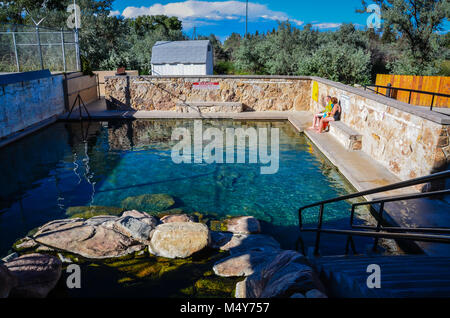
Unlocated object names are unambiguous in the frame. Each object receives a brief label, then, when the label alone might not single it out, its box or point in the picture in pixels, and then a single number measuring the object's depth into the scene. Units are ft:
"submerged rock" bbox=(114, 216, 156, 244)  19.61
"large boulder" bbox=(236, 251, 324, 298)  10.47
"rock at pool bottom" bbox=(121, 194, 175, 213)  24.31
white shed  80.69
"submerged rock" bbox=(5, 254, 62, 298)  14.24
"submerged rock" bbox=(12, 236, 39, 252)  18.92
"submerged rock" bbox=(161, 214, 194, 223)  21.56
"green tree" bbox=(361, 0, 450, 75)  70.59
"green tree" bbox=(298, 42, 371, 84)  60.80
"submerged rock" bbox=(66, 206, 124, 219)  22.86
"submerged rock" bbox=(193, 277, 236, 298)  15.20
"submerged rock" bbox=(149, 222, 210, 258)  18.39
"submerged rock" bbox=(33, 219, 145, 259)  18.54
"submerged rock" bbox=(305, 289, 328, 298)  9.56
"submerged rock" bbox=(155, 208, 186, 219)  23.10
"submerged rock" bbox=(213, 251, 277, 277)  16.58
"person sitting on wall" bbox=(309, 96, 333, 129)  41.50
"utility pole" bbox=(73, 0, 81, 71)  60.90
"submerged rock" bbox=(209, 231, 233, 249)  19.53
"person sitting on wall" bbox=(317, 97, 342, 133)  41.09
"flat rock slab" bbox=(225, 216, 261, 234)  21.12
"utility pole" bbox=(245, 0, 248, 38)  140.46
